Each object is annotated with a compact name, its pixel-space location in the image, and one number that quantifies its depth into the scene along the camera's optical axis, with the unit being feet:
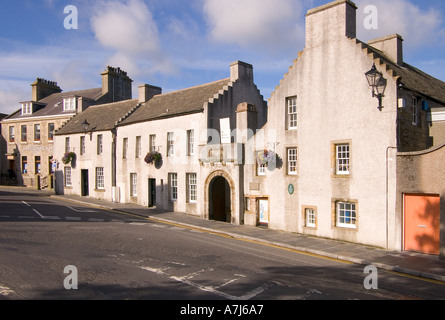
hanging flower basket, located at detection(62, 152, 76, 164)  114.83
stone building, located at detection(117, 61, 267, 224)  69.96
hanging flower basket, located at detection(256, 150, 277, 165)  61.21
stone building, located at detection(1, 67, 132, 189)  135.64
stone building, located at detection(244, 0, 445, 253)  49.03
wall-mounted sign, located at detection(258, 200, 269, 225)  64.92
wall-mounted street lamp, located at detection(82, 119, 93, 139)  107.29
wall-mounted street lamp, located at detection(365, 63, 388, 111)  48.93
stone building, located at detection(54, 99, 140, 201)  104.32
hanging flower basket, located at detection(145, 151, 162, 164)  87.20
